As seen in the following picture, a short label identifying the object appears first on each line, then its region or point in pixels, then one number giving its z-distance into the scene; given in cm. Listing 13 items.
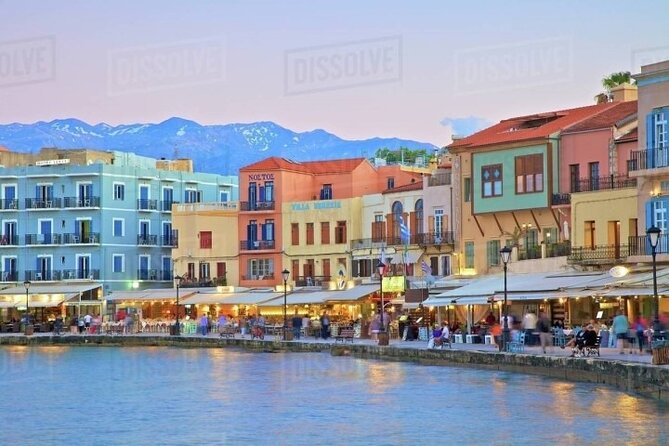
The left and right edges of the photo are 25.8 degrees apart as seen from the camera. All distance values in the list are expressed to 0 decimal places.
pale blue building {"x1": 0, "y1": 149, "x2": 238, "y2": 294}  8919
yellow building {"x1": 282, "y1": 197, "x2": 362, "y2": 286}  7775
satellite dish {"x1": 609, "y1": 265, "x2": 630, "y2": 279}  4584
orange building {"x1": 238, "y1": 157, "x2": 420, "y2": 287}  8056
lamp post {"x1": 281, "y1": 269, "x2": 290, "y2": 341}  6219
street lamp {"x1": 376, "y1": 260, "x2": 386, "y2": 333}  5486
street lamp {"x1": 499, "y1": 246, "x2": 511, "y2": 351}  4509
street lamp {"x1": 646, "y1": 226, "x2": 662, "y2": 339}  3681
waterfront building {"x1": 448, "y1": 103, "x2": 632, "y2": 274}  5959
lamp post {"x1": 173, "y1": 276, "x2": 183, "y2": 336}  7150
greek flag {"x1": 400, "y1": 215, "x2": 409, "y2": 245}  6694
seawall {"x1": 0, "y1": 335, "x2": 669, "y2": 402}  3383
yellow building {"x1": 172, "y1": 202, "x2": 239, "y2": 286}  8312
